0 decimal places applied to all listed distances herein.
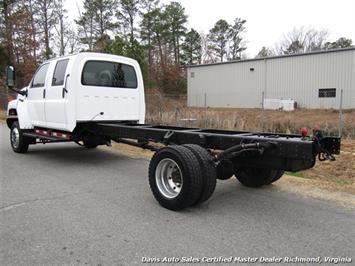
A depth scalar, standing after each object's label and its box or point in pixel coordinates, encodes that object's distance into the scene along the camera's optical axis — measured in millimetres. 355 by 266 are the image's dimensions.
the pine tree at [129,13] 49781
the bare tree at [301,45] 57375
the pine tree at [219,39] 59875
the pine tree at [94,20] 47469
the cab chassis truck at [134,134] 4516
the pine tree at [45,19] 41844
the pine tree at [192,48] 57375
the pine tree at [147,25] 50425
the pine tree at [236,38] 59594
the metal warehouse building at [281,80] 26312
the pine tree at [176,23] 52281
